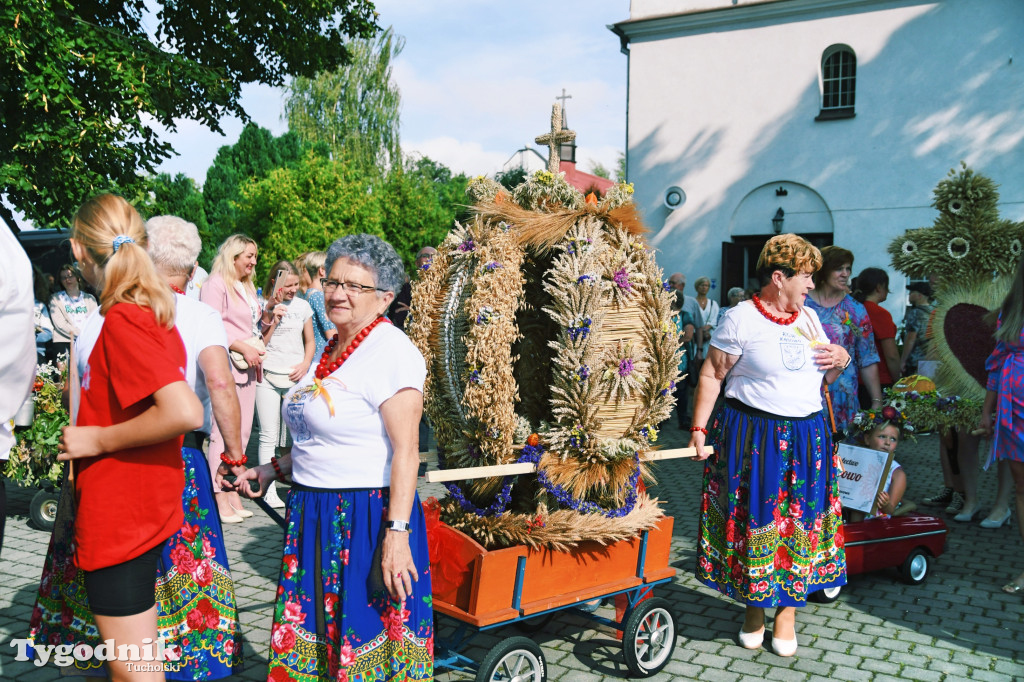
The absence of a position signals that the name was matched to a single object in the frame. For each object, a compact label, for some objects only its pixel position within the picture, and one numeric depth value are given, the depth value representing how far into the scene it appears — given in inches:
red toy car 206.1
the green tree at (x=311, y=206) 1318.9
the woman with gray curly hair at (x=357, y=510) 108.9
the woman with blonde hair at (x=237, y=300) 243.6
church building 612.4
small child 239.9
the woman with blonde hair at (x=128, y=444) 101.0
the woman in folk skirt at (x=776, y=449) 170.7
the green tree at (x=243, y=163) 1566.2
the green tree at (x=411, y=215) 1512.1
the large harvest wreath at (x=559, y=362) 142.3
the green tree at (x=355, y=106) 1515.7
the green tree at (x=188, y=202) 1489.9
